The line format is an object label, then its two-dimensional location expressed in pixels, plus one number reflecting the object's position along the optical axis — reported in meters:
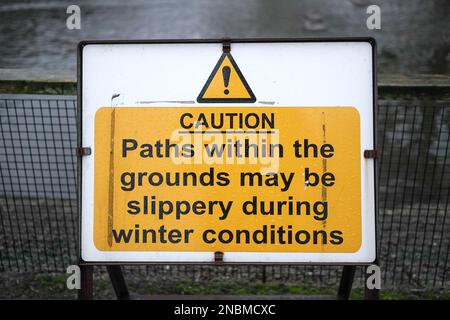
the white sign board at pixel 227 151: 2.50
